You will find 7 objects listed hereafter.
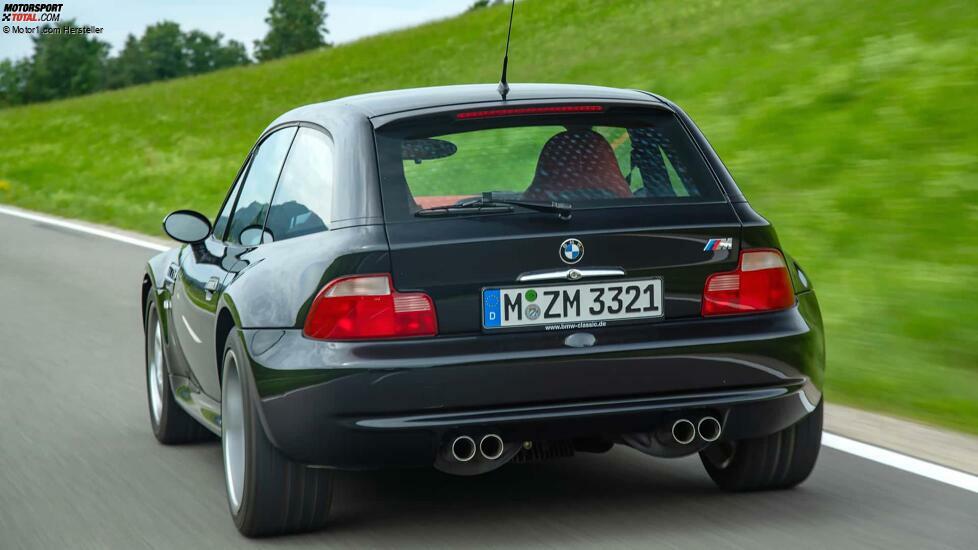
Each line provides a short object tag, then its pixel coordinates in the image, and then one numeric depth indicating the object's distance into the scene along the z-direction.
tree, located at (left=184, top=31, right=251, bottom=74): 180.50
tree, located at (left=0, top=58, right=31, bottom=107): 155.88
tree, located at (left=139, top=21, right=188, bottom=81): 175.50
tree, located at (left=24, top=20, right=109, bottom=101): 155.62
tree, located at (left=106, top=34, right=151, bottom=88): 168.75
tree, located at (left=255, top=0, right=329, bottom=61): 163.62
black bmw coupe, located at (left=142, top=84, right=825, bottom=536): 4.84
